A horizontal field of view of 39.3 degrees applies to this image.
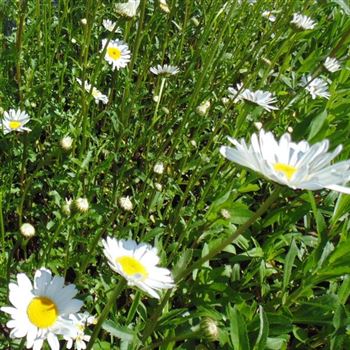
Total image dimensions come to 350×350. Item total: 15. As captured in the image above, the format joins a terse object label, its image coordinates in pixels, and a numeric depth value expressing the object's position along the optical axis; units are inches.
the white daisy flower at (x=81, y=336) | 14.8
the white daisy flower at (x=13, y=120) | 18.7
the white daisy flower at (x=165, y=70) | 22.1
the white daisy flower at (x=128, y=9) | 16.1
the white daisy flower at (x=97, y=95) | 21.9
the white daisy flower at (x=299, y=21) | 19.1
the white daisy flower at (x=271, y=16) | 30.4
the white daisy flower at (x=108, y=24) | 25.4
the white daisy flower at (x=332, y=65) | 21.5
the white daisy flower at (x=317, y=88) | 26.0
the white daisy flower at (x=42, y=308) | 10.6
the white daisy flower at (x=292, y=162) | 9.2
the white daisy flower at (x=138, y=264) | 10.0
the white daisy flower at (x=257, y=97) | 19.8
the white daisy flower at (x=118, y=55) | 23.7
